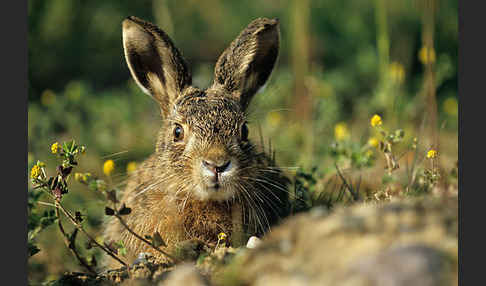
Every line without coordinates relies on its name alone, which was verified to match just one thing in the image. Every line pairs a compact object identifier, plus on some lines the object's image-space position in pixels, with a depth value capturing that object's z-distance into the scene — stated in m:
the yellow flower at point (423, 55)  13.18
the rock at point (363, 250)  4.37
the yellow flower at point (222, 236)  7.66
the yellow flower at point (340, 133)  11.69
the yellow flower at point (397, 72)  13.62
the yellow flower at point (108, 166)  9.55
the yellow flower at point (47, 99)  15.02
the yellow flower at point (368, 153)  9.68
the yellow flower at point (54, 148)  7.70
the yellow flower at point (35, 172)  7.49
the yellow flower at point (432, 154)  7.77
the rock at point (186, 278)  5.50
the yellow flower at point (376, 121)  8.67
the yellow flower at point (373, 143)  9.42
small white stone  7.09
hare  8.57
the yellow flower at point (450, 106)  14.96
